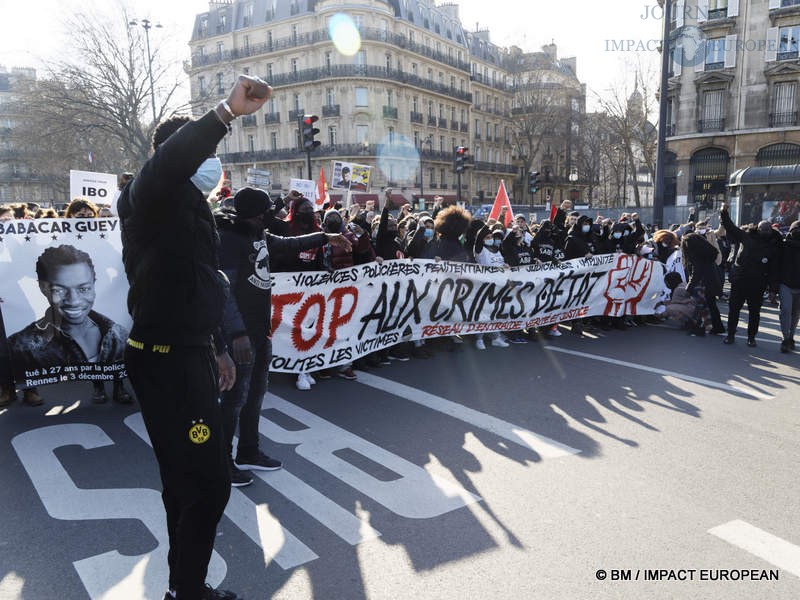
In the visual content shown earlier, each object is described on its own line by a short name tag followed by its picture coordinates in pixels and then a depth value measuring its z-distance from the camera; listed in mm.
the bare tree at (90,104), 28578
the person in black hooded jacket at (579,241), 9781
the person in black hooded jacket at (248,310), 4051
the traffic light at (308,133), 15422
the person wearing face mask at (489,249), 8898
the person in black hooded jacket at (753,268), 8578
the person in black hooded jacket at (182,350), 2369
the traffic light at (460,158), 25078
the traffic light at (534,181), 30136
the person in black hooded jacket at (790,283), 8344
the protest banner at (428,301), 6797
